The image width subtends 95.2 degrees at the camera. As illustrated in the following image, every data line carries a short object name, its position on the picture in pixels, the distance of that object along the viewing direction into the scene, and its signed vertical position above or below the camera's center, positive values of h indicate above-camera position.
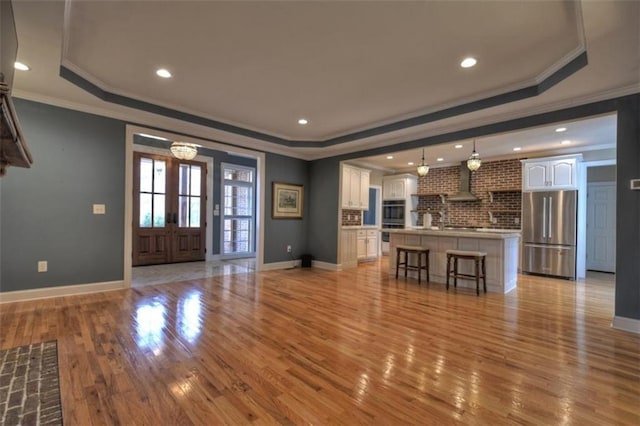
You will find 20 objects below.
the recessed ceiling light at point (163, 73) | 3.27 +1.57
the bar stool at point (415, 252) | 5.17 -0.77
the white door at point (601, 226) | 6.42 -0.20
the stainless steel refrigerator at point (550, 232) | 5.77 -0.33
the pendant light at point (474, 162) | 4.99 +0.91
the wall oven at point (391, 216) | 8.56 -0.06
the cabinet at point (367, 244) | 7.25 -0.77
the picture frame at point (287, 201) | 6.42 +0.28
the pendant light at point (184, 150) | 5.42 +1.15
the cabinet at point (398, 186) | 8.46 +0.82
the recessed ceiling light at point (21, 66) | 2.93 +1.45
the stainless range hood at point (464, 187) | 7.23 +0.72
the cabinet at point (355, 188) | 6.68 +0.62
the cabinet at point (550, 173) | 5.82 +0.90
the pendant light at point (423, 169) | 5.52 +0.87
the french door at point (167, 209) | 6.47 +0.03
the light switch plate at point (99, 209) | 4.16 +0.01
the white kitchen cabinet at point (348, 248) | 6.49 -0.80
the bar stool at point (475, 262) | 4.47 -0.77
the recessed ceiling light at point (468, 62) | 2.91 +1.56
